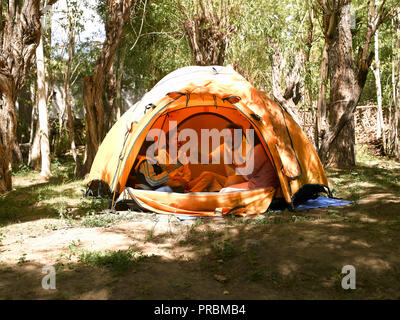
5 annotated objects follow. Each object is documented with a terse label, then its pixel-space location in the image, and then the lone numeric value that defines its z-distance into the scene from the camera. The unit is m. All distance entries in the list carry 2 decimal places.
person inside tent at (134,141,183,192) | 5.80
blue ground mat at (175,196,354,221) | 5.32
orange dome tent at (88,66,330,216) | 5.25
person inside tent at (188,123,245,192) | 6.01
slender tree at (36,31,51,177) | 9.55
